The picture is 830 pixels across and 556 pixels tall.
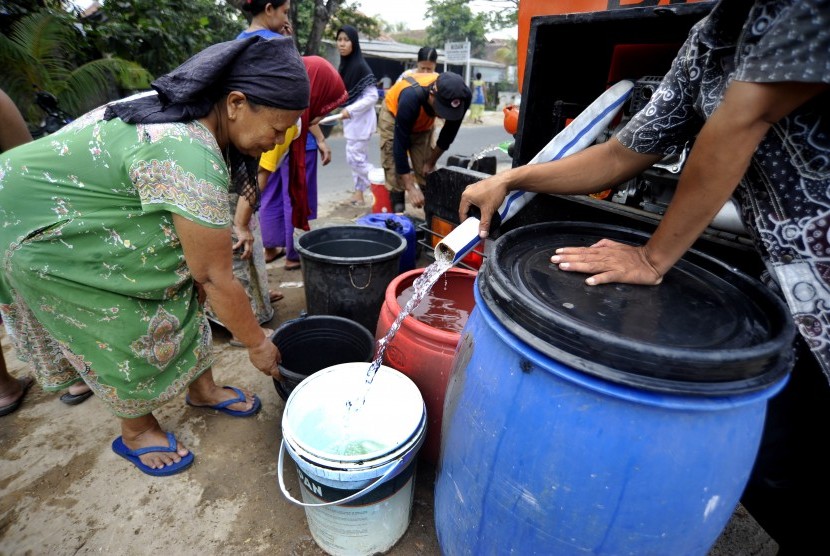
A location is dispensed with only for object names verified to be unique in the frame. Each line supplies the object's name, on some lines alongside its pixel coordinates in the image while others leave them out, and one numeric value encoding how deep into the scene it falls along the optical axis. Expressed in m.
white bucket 1.45
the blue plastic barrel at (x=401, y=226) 3.50
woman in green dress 1.47
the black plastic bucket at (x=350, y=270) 2.64
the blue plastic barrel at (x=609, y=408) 0.94
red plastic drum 1.83
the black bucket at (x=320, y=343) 2.32
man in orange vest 3.91
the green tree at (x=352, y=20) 14.37
